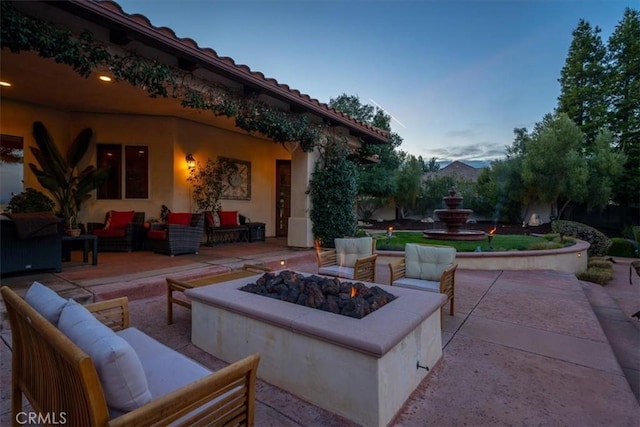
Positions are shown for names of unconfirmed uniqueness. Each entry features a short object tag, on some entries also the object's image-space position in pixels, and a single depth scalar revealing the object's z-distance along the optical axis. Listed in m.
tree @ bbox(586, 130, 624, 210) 14.71
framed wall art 8.91
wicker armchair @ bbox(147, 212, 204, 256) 6.31
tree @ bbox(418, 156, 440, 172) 41.69
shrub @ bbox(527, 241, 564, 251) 7.57
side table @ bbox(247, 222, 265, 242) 8.77
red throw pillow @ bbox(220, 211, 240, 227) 8.38
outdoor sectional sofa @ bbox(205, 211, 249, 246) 7.97
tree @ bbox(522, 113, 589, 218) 14.46
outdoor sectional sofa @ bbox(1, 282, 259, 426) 1.15
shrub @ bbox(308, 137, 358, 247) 7.23
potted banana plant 6.70
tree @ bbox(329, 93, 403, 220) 16.78
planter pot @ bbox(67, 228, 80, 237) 5.33
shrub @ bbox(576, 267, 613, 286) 7.38
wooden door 10.33
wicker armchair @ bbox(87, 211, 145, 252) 6.71
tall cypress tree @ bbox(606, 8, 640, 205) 17.42
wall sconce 8.02
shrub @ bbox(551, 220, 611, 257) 10.87
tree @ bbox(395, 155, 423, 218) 18.22
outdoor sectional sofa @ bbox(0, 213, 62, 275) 3.85
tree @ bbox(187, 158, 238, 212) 8.25
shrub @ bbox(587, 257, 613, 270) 8.65
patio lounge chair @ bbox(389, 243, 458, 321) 3.90
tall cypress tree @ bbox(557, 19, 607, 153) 18.28
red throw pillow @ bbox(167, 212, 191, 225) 7.29
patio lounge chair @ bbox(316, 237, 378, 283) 4.71
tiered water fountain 9.23
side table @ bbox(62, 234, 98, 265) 5.09
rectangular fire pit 1.94
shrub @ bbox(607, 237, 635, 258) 12.57
